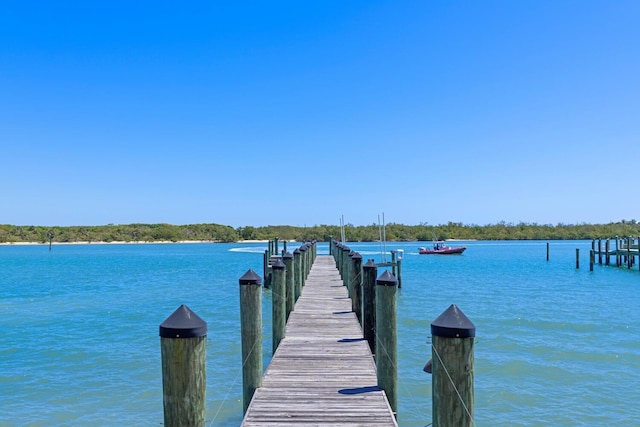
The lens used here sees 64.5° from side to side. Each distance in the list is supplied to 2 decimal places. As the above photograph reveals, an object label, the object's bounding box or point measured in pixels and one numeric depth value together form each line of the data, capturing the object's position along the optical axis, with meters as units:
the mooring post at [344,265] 16.69
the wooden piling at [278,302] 9.36
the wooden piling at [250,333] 6.89
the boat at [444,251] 65.31
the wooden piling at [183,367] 3.57
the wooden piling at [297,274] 13.57
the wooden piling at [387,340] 6.75
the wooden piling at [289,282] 11.77
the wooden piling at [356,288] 12.01
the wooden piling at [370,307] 9.52
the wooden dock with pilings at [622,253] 43.56
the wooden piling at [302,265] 15.85
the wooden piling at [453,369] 3.38
